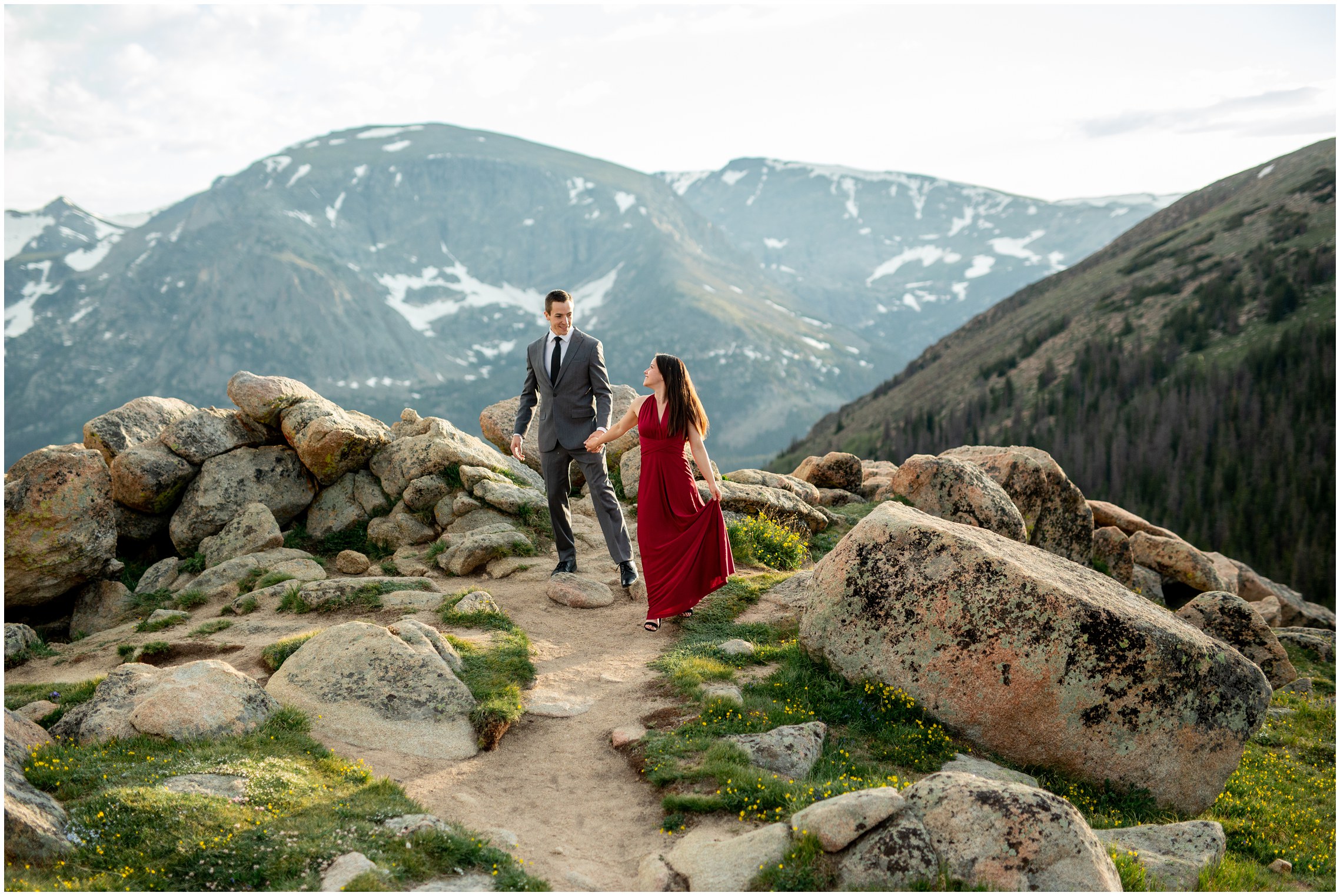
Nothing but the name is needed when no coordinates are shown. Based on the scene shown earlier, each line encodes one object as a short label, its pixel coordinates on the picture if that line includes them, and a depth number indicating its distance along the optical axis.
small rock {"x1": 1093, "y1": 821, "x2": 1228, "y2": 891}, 8.30
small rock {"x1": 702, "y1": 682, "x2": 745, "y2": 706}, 10.94
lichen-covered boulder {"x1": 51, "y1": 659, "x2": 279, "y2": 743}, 9.40
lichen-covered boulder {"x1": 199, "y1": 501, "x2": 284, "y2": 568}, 18.36
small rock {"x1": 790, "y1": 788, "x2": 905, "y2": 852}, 7.41
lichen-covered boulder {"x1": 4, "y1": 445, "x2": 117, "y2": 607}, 17.12
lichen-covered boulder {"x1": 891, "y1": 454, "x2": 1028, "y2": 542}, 20.56
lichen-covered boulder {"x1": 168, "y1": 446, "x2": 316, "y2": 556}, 19.19
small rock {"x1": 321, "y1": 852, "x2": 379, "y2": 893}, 6.90
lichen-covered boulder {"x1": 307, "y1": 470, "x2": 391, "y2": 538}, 19.67
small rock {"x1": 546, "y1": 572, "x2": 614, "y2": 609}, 15.07
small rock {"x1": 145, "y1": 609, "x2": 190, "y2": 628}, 15.01
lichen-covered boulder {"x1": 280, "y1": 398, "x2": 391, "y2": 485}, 19.81
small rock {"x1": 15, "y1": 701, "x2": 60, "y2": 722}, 10.48
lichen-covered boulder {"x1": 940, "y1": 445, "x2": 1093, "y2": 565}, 22.69
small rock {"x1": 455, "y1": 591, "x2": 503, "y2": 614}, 13.91
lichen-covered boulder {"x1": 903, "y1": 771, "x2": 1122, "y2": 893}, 7.25
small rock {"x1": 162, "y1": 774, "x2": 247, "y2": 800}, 8.00
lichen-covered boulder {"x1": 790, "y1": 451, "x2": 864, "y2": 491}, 25.58
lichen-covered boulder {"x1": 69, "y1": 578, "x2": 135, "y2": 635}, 16.88
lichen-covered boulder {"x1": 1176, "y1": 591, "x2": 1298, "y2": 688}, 21.97
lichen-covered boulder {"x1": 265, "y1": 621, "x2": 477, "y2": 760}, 10.18
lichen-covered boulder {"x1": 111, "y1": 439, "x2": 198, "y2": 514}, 19.09
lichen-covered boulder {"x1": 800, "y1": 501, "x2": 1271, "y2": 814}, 10.57
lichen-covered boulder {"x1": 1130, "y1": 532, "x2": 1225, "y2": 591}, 27.61
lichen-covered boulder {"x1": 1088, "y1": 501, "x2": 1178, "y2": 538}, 29.36
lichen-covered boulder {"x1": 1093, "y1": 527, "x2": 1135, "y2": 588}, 24.33
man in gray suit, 14.55
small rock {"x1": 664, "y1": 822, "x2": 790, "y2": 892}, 7.43
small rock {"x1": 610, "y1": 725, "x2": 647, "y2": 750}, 10.25
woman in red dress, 13.77
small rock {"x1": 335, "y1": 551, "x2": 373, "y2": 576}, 17.78
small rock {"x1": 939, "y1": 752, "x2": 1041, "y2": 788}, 9.95
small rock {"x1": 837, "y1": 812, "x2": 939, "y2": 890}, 7.22
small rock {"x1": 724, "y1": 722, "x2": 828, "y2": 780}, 9.51
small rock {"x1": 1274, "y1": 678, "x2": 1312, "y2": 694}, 21.52
